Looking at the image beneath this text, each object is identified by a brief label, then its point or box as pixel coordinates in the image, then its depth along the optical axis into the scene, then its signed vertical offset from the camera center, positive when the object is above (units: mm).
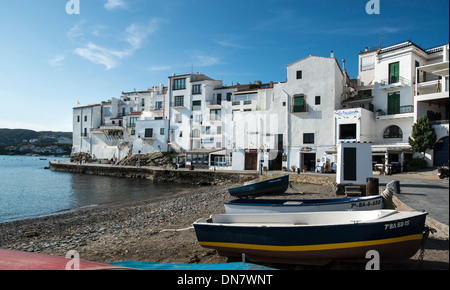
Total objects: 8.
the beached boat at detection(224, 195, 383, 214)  8484 -1648
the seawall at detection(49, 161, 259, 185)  33250 -3257
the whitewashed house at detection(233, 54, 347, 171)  33062 +3932
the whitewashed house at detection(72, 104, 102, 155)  64438 +5634
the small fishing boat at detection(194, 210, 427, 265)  5715 -1826
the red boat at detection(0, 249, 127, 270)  4012 -1751
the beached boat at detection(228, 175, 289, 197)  18672 -2265
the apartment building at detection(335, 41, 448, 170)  28159 +5526
